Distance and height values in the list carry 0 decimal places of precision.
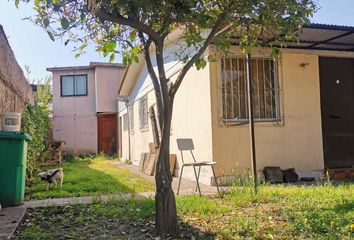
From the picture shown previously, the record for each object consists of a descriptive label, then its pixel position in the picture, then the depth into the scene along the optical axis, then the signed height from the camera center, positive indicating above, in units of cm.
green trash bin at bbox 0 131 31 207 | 620 -37
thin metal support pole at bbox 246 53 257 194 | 656 +23
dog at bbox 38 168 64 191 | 831 -70
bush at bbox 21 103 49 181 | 969 +31
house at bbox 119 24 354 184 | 869 +75
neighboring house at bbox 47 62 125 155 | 2311 +220
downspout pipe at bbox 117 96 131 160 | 1873 +210
